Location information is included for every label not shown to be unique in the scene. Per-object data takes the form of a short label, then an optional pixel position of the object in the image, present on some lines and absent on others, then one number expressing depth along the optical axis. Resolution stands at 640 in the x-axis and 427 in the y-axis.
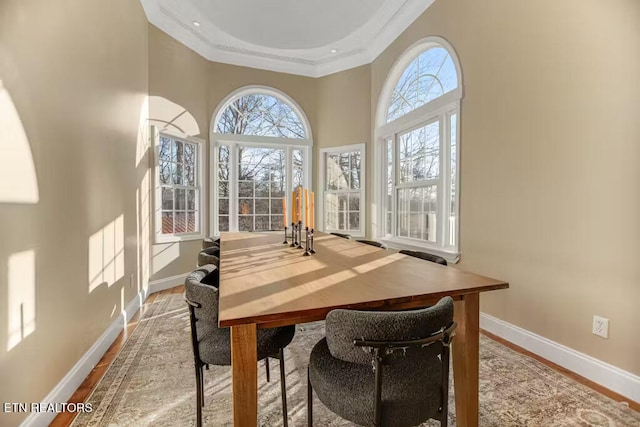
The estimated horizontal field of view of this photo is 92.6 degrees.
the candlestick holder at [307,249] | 2.09
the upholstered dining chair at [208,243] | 3.08
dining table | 1.04
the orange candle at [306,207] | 2.20
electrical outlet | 1.93
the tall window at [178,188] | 4.12
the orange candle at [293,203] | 2.29
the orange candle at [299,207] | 2.26
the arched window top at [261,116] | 5.00
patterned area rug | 1.61
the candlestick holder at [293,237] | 2.48
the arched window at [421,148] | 3.30
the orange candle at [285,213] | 2.49
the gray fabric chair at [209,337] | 1.36
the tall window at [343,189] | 5.17
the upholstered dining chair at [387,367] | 0.93
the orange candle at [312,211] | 2.17
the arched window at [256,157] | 4.98
